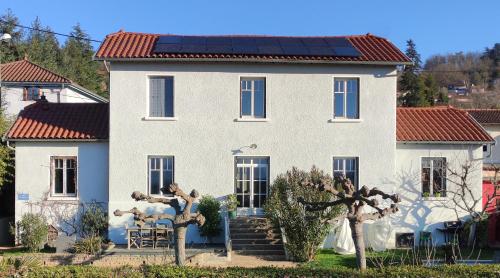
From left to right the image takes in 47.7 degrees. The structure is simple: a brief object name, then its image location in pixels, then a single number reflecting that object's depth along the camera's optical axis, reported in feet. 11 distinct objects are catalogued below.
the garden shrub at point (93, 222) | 69.00
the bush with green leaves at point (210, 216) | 67.87
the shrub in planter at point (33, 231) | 67.21
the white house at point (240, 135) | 69.82
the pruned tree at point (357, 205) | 37.17
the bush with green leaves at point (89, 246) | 62.23
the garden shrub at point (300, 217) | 61.16
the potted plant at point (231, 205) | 68.69
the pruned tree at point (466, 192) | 70.38
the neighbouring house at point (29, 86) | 137.18
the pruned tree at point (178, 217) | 39.70
